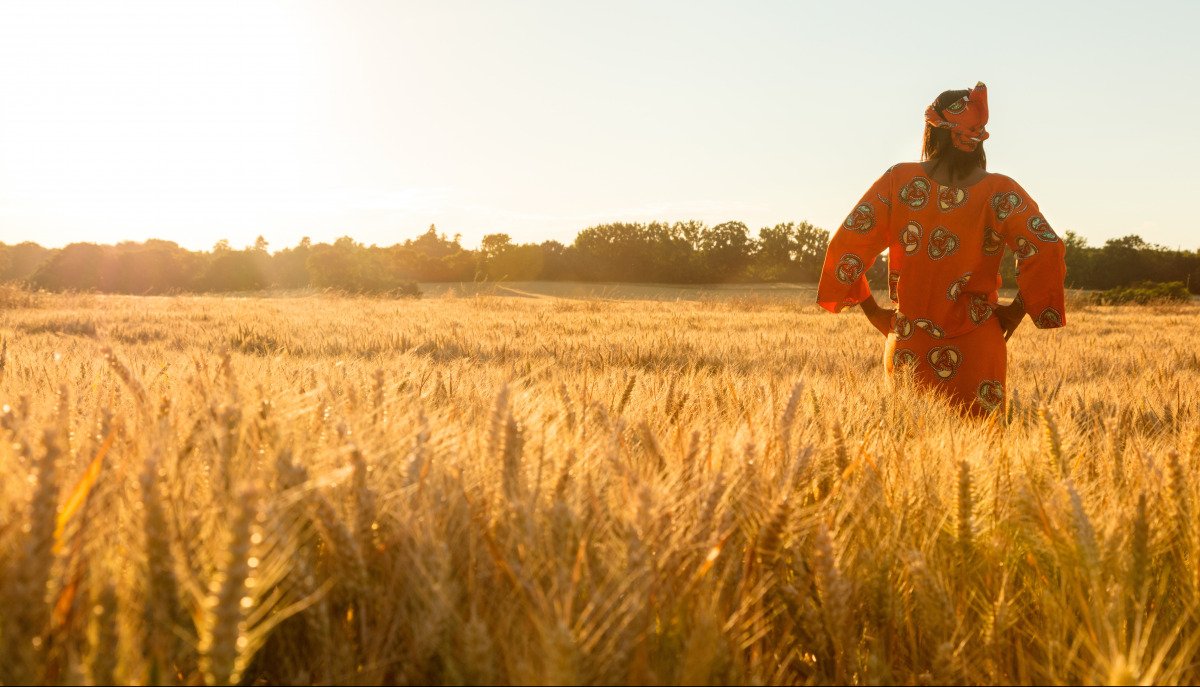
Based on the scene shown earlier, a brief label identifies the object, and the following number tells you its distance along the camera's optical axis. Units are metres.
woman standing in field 3.35
